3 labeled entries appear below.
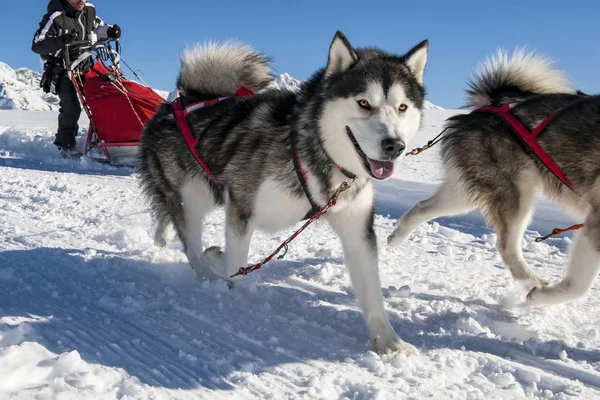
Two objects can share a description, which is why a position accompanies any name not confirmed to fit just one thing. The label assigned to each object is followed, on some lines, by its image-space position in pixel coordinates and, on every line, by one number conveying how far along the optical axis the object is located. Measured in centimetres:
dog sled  558
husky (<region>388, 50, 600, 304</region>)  249
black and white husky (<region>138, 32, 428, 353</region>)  212
